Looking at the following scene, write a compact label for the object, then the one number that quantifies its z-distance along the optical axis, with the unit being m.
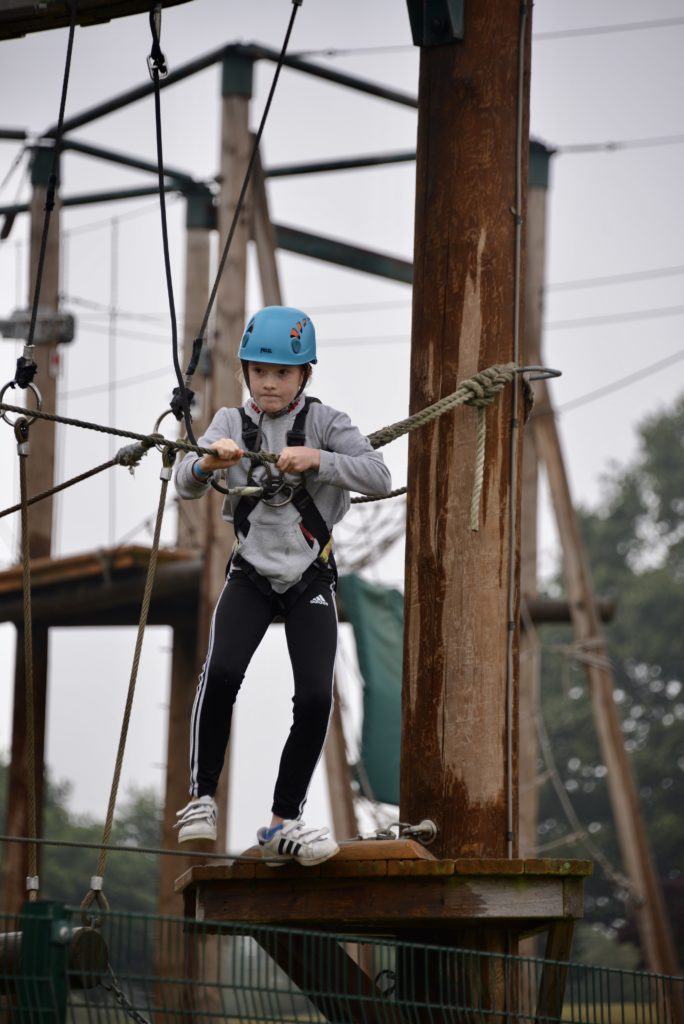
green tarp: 19.41
